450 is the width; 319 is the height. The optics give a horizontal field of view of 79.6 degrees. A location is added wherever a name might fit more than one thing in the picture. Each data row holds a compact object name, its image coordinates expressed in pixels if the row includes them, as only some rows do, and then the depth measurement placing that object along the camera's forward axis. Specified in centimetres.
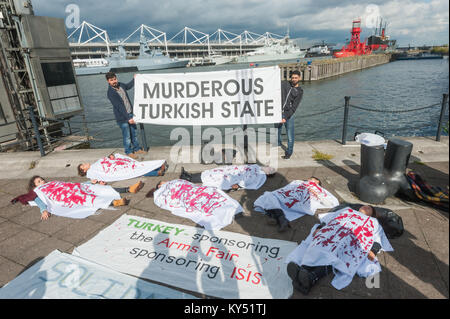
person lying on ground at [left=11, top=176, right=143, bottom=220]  500
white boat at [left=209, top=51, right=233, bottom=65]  12609
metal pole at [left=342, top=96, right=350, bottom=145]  726
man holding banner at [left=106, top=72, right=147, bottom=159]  725
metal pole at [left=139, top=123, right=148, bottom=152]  783
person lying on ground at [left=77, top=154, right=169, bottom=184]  641
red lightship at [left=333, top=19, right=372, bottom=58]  9044
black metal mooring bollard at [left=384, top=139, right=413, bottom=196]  486
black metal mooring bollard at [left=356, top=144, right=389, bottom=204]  476
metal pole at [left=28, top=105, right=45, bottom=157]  766
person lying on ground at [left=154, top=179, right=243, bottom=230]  440
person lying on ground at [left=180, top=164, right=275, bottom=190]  556
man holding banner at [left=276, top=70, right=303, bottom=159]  669
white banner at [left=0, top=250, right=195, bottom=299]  309
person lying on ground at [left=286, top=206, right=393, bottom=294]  306
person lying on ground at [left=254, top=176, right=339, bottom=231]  443
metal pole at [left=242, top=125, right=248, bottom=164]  738
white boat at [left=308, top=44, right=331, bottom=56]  15754
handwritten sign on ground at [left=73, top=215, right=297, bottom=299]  318
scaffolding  1152
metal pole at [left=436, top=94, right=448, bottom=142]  726
